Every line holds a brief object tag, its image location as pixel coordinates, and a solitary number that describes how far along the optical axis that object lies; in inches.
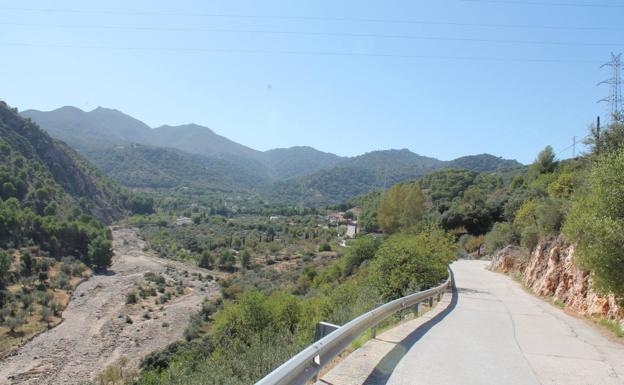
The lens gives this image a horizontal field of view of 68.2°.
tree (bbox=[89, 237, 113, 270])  2851.9
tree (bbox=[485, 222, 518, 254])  1460.4
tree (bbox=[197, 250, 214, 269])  3595.0
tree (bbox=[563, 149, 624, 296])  375.2
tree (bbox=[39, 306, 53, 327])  1705.0
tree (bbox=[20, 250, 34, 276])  2188.9
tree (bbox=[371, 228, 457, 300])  562.6
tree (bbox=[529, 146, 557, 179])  2573.8
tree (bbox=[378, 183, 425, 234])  2264.4
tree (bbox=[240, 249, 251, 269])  3472.0
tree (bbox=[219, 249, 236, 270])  3513.8
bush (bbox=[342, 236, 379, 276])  1615.4
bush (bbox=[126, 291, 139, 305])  2133.9
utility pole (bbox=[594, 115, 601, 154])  992.6
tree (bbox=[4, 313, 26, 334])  1538.9
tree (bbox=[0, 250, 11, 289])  1948.3
